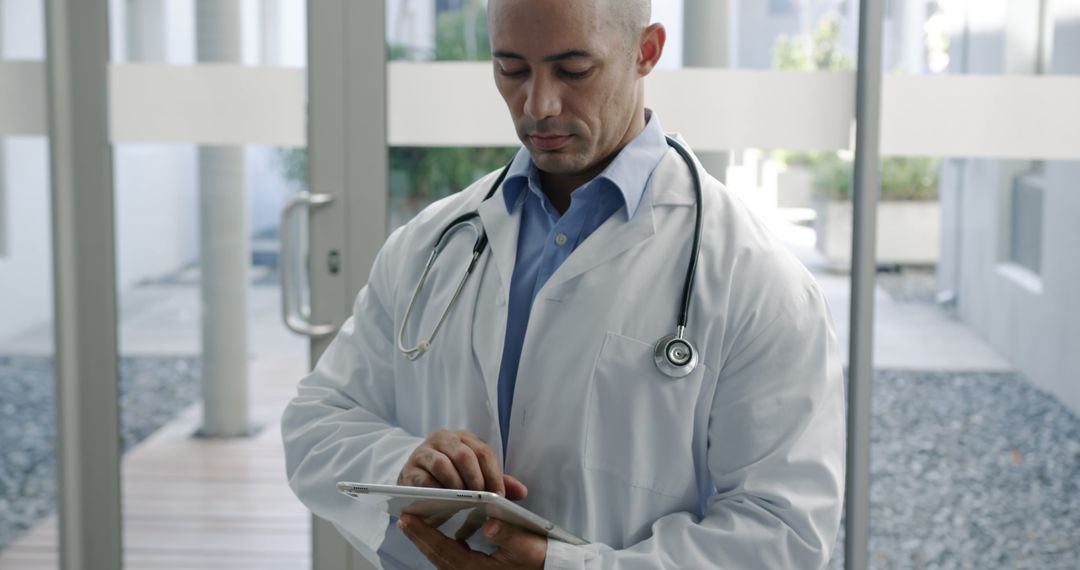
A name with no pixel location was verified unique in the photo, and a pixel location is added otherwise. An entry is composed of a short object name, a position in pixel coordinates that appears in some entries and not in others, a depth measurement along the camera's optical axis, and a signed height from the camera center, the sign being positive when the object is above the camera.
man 1.17 -0.24
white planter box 2.21 -0.17
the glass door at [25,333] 2.40 -0.42
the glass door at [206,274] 2.32 -0.28
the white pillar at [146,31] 2.35 +0.24
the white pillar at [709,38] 2.20 +0.21
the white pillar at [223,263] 2.34 -0.25
